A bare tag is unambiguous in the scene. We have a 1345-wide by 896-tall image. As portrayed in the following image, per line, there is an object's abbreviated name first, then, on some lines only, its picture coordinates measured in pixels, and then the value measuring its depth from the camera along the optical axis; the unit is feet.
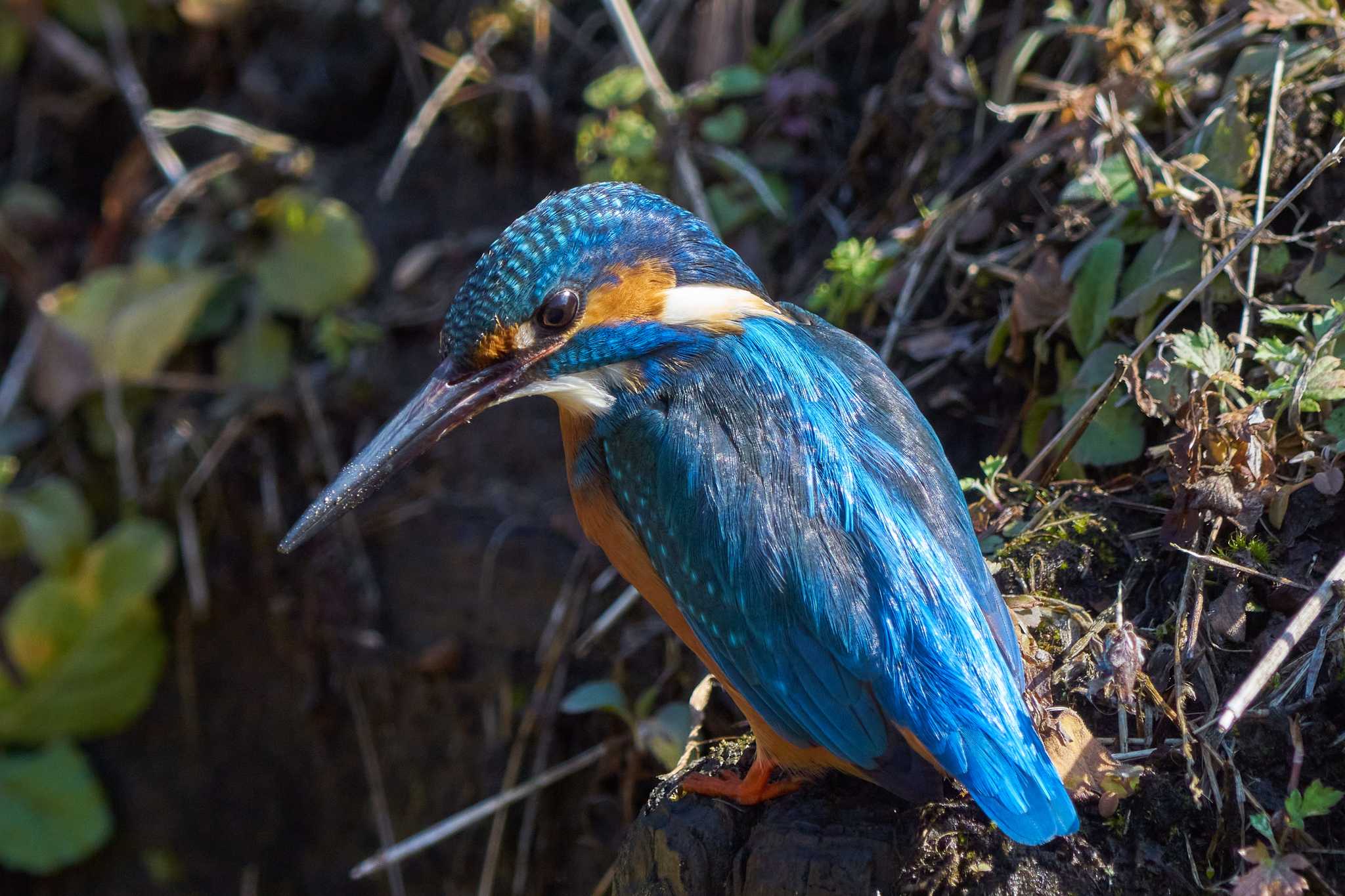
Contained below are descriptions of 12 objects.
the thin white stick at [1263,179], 13.94
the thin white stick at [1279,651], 10.09
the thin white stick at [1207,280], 12.33
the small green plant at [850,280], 16.62
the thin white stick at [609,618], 18.34
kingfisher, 10.81
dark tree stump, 10.63
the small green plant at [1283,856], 9.57
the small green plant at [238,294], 23.03
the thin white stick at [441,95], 23.65
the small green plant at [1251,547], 12.32
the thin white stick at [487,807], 18.03
